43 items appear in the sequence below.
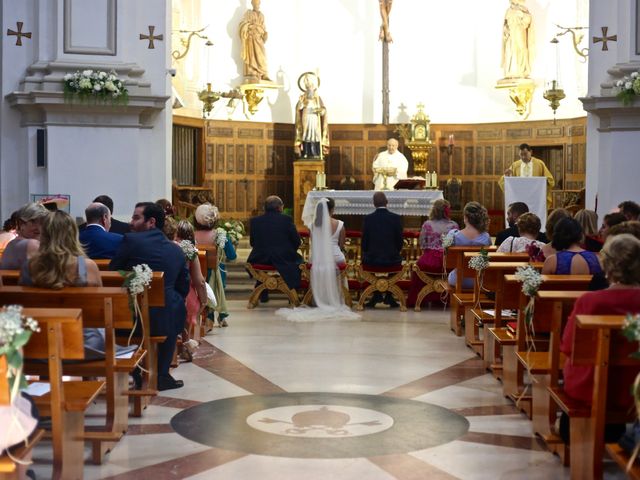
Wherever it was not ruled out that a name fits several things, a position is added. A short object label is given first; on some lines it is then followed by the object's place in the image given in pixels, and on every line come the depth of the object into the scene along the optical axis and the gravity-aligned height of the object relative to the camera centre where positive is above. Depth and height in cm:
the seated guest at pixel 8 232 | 811 -49
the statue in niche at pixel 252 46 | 2014 +249
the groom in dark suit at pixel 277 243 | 1145 -78
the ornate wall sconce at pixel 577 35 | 1735 +247
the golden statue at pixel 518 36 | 1998 +269
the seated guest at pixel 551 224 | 731 -35
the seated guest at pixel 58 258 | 559 -47
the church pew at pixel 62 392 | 460 -108
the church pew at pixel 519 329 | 619 -96
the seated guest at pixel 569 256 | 660 -52
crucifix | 2091 +256
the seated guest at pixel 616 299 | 481 -58
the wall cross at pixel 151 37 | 1233 +162
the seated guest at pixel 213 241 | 1037 -70
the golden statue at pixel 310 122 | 1959 +98
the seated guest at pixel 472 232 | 1015 -57
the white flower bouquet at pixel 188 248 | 839 -62
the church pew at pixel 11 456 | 402 -114
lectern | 1480 -22
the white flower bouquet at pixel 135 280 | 609 -64
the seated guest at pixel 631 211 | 863 -30
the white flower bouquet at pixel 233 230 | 1193 -68
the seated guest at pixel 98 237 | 809 -51
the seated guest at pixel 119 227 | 981 -53
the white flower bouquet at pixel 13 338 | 386 -63
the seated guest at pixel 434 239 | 1144 -72
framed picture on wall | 1154 -29
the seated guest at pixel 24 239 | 695 -46
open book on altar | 1559 -14
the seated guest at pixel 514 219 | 967 -43
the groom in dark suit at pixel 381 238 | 1159 -72
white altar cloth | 1475 -40
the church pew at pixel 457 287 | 975 -109
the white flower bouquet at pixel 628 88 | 1174 +101
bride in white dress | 1111 -103
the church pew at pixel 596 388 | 456 -99
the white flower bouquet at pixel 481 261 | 808 -68
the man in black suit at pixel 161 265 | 706 -64
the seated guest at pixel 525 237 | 867 -53
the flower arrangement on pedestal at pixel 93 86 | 1155 +96
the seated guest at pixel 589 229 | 820 -43
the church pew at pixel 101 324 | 551 -84
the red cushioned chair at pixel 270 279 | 1148 -119
